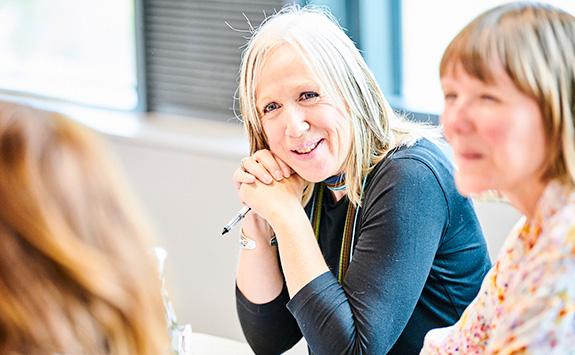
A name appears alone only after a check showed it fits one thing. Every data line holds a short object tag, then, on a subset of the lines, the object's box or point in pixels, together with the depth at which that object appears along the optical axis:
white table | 1.71
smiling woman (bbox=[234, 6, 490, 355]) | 1.62
